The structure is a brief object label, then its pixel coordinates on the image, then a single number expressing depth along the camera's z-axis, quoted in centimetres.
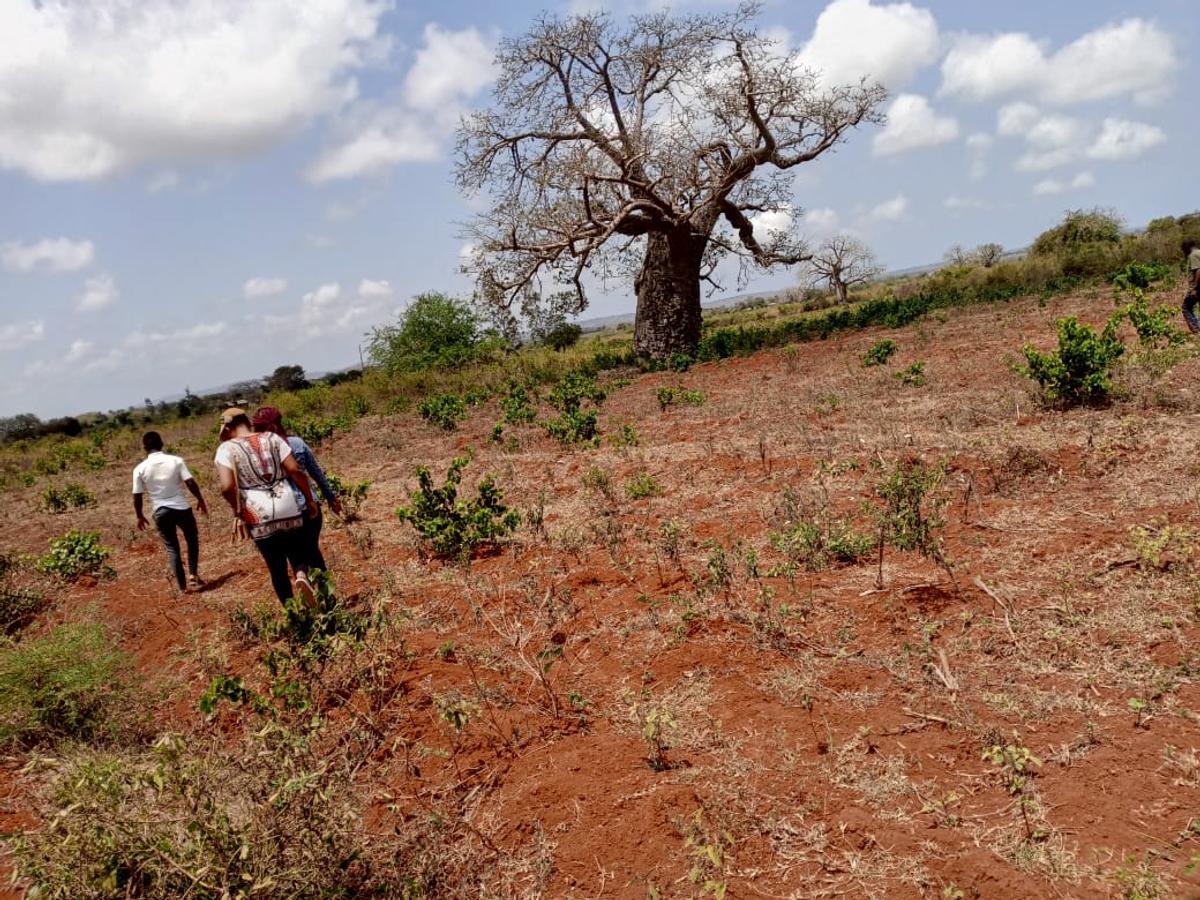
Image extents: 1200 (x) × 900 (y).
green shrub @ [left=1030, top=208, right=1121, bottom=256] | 2988
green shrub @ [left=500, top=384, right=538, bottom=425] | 1090
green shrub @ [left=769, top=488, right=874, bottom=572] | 427
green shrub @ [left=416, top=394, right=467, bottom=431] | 1202
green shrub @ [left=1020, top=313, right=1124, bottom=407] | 619
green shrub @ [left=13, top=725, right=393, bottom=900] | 196
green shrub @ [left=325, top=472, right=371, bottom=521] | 703
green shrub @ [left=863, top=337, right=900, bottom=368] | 1048
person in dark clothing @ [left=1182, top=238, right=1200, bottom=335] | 817
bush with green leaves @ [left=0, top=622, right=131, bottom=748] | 345
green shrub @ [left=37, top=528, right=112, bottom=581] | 660
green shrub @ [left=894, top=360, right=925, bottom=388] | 870
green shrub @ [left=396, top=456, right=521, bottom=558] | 537
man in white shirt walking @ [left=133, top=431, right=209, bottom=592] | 586
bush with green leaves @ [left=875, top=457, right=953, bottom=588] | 407
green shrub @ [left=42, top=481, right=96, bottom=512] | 1109
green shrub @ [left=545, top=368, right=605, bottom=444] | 859
